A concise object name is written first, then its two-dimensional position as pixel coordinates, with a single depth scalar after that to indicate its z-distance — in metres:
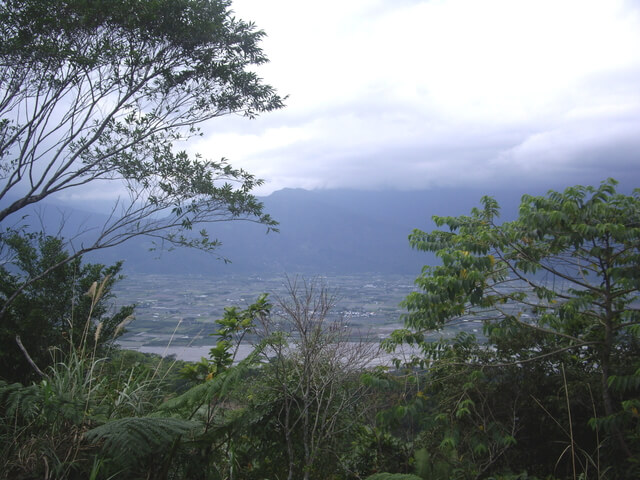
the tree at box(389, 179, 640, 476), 3.58
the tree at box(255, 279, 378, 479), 3.02
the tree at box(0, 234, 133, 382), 5.34
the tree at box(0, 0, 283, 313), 5.39
